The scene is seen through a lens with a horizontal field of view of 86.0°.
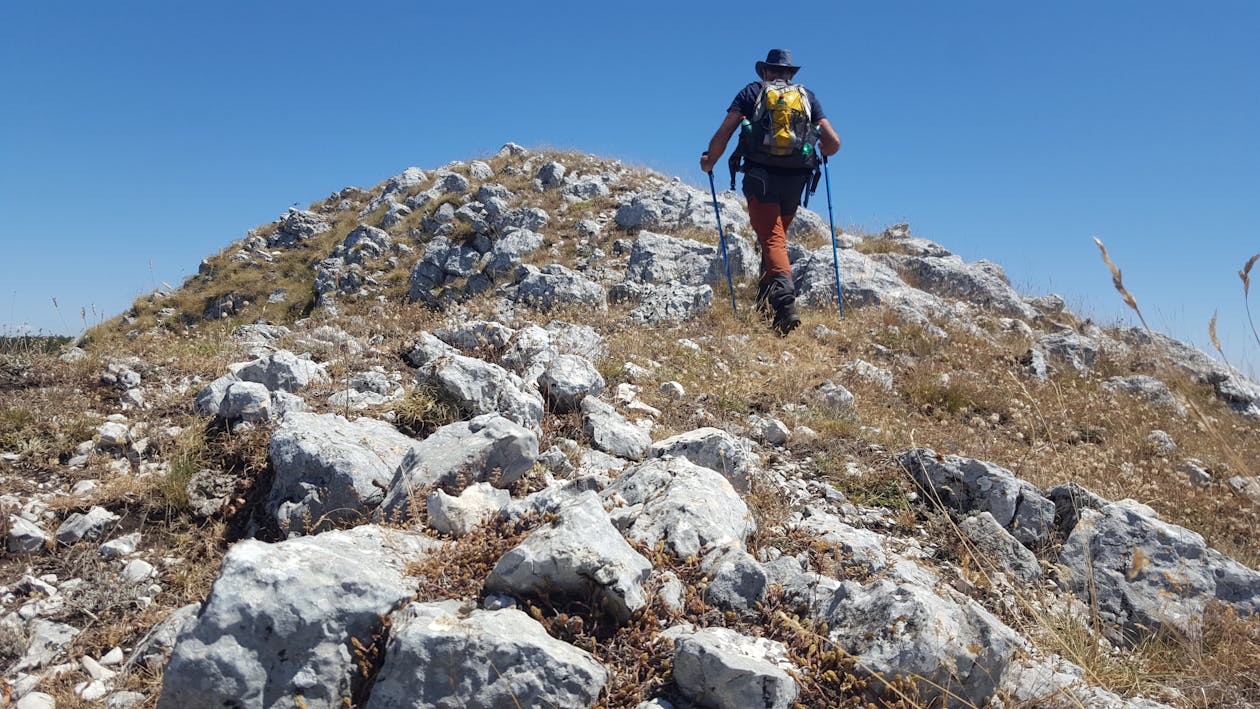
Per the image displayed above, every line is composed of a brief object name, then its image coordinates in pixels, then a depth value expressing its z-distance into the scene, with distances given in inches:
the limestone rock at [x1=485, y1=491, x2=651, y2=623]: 104.4
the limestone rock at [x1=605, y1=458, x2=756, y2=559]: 127.1
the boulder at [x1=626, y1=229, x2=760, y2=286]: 486.9
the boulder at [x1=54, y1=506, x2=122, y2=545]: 142.9
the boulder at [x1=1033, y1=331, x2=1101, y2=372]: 392.8
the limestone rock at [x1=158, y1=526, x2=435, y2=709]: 91.7
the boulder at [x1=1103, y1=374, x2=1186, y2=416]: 347.9
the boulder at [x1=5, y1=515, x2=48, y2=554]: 138.0
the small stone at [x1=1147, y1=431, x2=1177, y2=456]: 282.0
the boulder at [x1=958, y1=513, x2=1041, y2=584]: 156.0
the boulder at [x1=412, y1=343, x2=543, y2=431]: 189.5
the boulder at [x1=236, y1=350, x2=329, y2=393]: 206.5
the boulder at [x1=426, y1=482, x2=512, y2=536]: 132.2
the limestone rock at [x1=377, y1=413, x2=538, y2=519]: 143.2
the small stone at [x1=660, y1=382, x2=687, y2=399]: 244.7
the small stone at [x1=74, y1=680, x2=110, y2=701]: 107.6
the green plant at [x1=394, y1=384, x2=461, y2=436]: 190.7
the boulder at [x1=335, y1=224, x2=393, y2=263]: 751.1
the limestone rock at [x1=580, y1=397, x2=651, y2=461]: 189.3
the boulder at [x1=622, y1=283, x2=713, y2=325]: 378.9
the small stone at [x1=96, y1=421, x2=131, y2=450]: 174.4
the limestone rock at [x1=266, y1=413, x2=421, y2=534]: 145.3
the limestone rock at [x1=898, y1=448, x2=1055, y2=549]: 174.2
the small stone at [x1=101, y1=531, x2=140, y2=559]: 140.7
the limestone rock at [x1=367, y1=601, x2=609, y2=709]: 90.1
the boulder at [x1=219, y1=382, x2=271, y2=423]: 179.3
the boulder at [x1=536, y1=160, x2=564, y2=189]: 789.2
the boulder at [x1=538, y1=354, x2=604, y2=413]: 209.6
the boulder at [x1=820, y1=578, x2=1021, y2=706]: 95.3
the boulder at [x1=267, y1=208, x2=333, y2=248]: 920.9
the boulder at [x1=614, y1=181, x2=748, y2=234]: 613.0
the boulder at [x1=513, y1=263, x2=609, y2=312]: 400.2
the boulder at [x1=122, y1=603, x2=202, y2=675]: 108.9
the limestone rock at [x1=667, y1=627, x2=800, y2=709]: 91.4
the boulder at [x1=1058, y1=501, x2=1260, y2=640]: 142.7
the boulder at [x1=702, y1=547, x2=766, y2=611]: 113.7
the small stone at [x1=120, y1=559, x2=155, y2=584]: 135.1
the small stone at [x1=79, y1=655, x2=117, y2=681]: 112.1
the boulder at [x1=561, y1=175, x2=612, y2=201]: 731.4
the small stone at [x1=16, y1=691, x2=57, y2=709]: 104.7
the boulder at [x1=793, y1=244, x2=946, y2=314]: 458.0
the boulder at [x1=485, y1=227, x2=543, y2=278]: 576.4
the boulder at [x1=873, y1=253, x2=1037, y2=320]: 538.9
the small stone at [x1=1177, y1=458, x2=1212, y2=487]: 249.4
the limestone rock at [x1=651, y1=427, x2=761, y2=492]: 167.2
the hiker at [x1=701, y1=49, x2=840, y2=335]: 339.9
